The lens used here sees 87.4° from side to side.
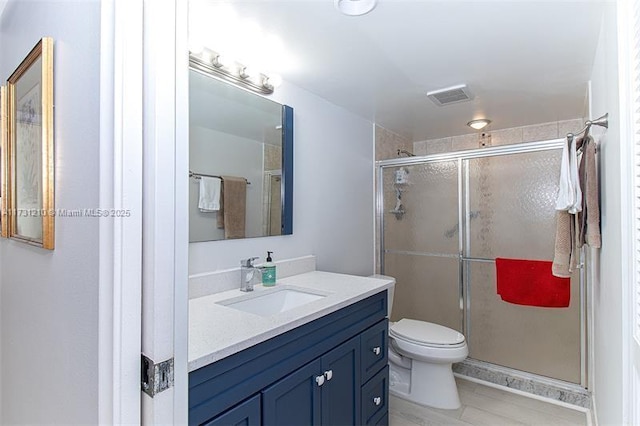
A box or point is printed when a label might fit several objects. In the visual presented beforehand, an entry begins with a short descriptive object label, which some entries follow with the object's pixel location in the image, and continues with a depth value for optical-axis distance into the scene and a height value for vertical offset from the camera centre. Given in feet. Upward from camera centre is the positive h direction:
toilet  6.99 -3.33
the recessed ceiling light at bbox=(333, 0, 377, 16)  4.24 +2.67
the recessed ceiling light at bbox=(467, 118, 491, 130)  9.47 +2.60
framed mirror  5.12 +0.88
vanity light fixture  5.06 +2.34
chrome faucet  5.39 -0.98
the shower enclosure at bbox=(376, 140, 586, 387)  7.68 -0.80
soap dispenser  5.66 -1.05
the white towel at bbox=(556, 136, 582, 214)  4.66 +0.41
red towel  7.16 -1.58
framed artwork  2.88 +0.62
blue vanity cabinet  3.12 -1.88
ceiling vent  7.07 +2.62
